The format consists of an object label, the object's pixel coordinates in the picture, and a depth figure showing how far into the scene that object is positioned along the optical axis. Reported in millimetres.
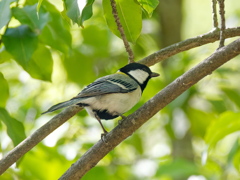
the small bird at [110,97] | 4887
